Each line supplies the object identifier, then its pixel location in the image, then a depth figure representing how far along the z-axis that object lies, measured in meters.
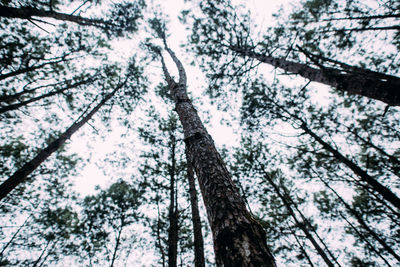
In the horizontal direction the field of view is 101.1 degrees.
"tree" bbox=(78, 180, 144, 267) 9.49
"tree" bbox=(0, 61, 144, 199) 4.34
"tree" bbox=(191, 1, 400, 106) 2.58
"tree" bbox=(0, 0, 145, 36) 4.16
